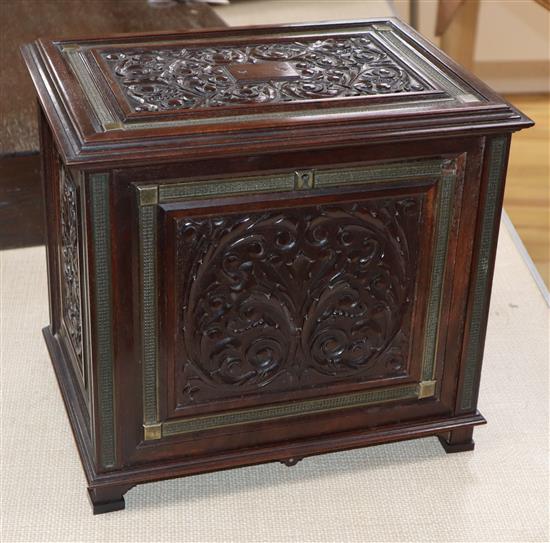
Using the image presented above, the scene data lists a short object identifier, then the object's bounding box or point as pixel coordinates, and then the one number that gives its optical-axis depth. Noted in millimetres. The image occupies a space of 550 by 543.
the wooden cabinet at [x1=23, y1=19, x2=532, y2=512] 1520
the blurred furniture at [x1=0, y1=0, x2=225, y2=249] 2289
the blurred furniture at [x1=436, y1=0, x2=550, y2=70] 3221
